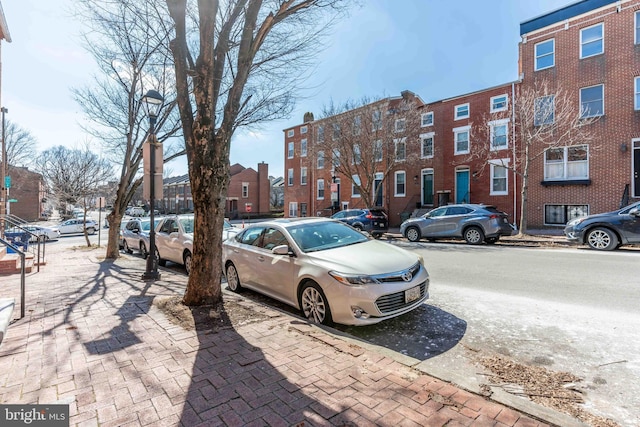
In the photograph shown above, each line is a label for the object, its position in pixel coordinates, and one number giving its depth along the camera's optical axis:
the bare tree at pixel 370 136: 21.48
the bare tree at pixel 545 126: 15.91
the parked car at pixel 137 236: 12.17
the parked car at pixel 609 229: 10.02
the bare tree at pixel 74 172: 25.70
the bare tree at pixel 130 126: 11.39
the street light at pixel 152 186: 7.86
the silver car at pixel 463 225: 12.97
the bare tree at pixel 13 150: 30.70
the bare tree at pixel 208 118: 5.00
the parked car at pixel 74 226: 28.85
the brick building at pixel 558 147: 16.17
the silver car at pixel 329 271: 4.22
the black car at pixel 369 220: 17.50
